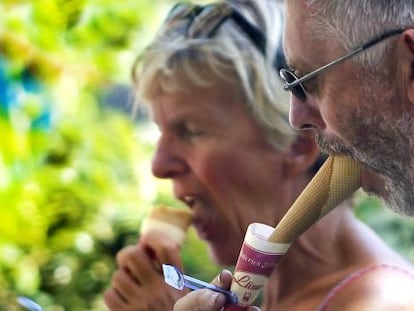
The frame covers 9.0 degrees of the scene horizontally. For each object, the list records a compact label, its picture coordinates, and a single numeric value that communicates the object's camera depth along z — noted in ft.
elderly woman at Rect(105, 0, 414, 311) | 8.50
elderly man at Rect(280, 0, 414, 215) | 7.20
